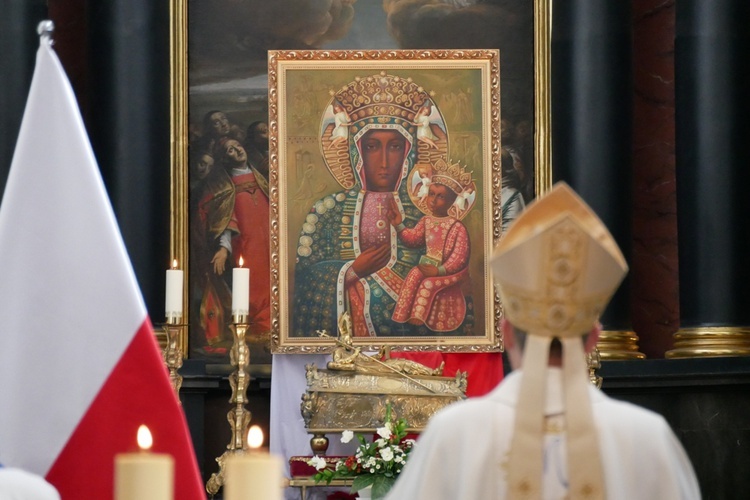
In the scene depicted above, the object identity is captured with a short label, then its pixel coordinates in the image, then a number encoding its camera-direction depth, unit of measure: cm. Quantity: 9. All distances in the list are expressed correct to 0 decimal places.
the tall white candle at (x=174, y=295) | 1297
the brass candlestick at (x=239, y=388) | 1312
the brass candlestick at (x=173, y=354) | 1320
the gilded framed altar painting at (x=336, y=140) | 1587
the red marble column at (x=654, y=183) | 1806
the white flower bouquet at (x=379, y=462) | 1232
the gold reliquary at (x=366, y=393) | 1395
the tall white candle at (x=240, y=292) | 1285
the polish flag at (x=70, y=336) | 662
